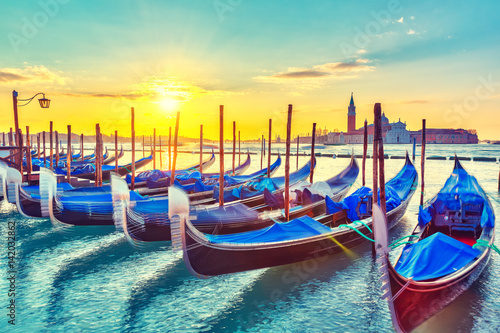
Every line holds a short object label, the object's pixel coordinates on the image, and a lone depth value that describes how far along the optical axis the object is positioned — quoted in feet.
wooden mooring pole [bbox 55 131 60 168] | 69.05
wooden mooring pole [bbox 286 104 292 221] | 28.67
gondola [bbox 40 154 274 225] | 29.53
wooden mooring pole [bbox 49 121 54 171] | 63.28
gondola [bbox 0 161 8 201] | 34.71
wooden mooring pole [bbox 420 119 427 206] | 40.45
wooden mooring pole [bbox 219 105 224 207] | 33.35
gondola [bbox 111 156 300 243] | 25.86
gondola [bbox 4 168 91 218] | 31.85
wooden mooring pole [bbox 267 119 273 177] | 53.68
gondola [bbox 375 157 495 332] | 13.57
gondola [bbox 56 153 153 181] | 62.75
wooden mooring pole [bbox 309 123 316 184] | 45.32
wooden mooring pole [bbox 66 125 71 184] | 49.39
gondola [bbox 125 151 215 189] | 49.11
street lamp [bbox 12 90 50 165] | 41.26
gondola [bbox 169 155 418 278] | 18.60
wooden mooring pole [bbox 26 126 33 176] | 46.07
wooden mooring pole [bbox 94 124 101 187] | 46.15
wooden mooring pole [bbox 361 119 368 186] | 39.63
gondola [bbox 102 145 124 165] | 91.06
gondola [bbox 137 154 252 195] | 45.62
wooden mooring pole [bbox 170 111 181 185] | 43.03
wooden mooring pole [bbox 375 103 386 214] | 24.37
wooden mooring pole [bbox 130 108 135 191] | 47.61
